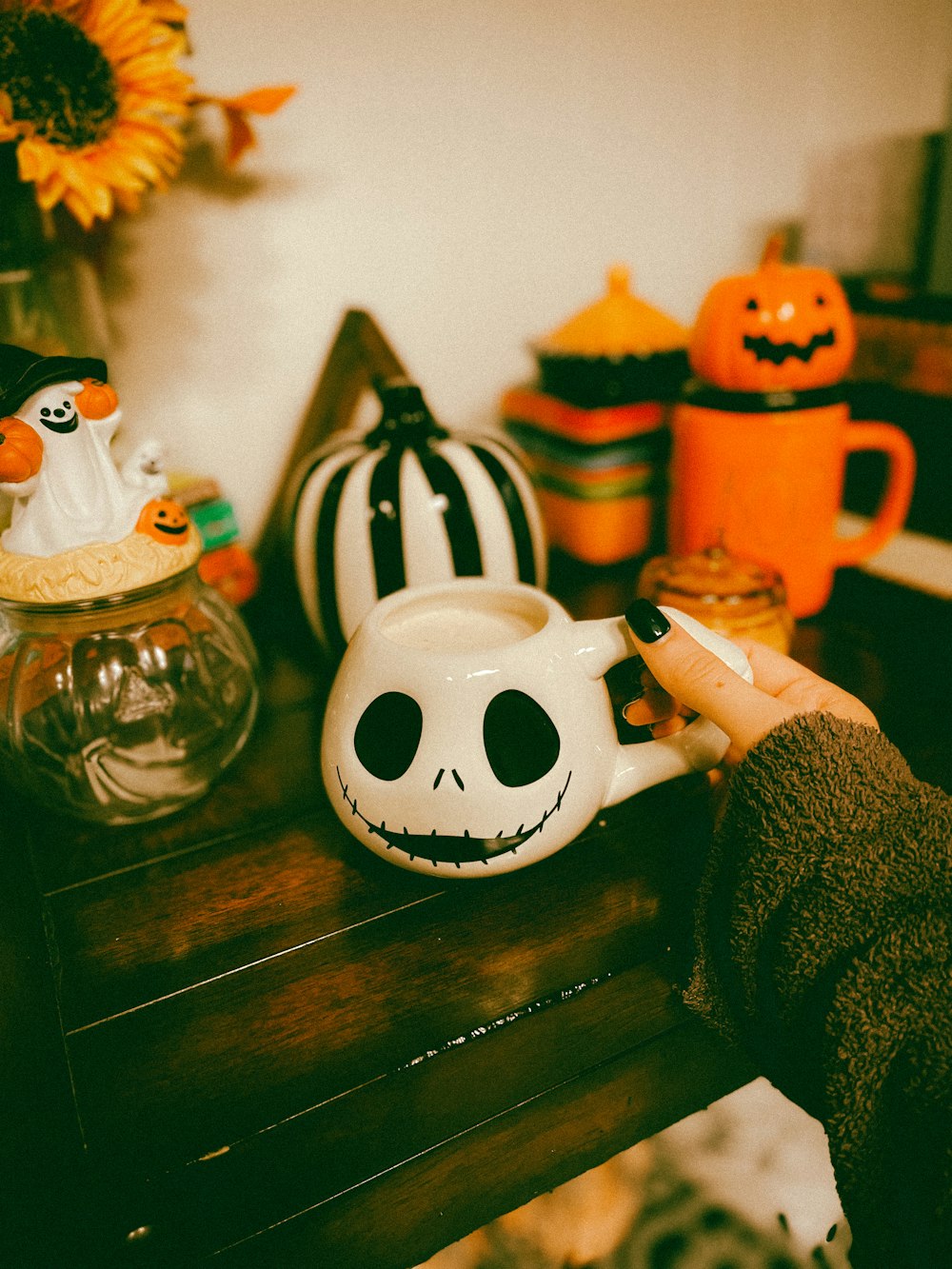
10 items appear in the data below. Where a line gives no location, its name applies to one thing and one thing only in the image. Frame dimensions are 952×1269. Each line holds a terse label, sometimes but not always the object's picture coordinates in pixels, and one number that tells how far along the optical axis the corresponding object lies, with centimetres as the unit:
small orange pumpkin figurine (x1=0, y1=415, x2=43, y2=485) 48
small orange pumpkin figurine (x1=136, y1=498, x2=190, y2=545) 53
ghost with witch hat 49
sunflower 56
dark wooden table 39
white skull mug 46
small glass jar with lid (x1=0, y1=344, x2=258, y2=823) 50
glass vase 65
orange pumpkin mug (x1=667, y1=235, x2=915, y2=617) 76
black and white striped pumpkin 68
